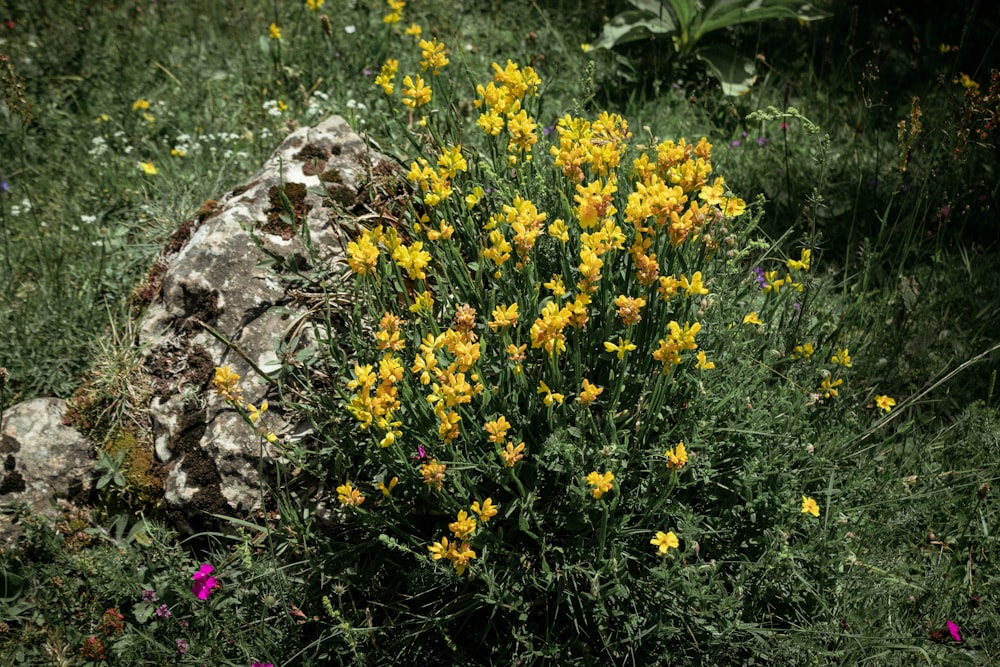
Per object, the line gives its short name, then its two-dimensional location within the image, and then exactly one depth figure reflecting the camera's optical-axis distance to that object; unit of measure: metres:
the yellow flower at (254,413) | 2.08
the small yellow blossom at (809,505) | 2.04
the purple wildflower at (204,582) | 2.26
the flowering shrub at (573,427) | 1.90
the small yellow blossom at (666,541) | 1.82
